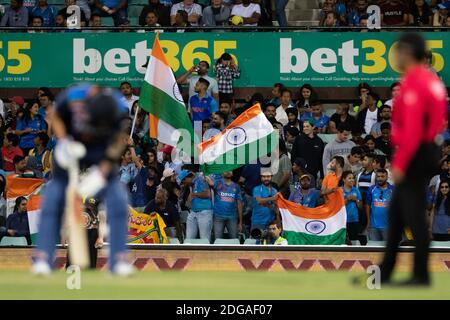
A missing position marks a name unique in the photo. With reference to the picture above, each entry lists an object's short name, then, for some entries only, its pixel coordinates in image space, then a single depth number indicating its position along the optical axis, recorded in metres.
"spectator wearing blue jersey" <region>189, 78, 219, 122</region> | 25.59
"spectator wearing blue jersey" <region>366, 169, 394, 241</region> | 22.84
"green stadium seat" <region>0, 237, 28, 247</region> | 24.09
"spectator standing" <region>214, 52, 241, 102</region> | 26.22
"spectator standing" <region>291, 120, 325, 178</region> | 24.36
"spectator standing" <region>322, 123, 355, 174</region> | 24.44
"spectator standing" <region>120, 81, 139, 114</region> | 25.72
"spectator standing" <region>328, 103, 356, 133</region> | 25.19
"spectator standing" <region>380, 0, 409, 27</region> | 27.17
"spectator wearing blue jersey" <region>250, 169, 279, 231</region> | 23.73
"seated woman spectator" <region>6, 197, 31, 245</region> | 24.16
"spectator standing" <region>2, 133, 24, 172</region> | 25.41
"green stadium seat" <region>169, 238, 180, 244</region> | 23.97
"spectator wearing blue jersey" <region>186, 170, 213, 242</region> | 23.77
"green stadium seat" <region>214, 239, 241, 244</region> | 23.78
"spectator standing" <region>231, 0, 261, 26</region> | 27.33
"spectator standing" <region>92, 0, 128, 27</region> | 28.03
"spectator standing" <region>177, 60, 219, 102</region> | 25.91
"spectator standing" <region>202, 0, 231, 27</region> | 27.36
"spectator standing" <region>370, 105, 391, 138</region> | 25.04
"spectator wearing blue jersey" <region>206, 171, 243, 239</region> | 23.81
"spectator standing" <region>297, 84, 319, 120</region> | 25.83
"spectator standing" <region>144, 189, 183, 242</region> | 23.78
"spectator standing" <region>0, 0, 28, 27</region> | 27.92
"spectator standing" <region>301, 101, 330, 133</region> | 25.45
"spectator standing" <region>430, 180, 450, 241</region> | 23.52
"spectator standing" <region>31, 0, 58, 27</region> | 27.92
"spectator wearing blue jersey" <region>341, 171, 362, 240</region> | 23.44
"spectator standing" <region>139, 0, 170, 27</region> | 27.41
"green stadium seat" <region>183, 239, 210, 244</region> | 23.83
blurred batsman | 13.31
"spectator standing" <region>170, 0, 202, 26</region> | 27.36
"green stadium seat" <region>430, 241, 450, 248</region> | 23.67
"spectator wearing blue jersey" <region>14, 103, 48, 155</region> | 25.62
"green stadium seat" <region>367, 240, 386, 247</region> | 23.64
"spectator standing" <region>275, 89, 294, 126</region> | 25.25
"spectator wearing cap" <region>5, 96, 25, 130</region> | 26.02
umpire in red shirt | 13.07
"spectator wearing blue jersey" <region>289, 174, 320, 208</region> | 23.98
